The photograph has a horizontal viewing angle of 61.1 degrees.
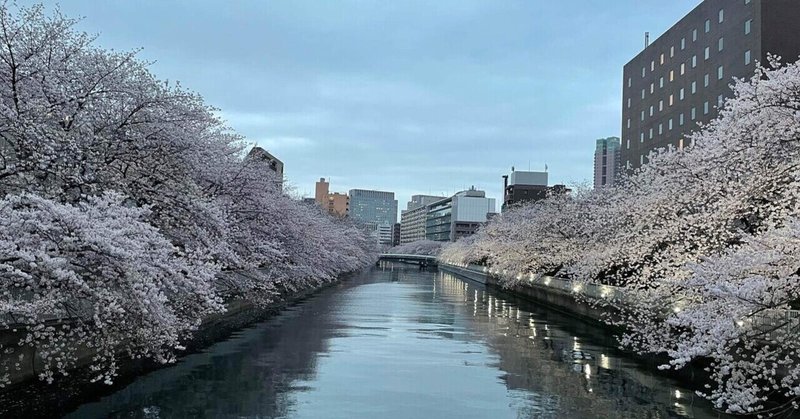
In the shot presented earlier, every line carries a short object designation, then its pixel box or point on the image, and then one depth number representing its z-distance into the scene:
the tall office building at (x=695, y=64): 56.97
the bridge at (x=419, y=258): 145.75
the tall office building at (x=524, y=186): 155.50
